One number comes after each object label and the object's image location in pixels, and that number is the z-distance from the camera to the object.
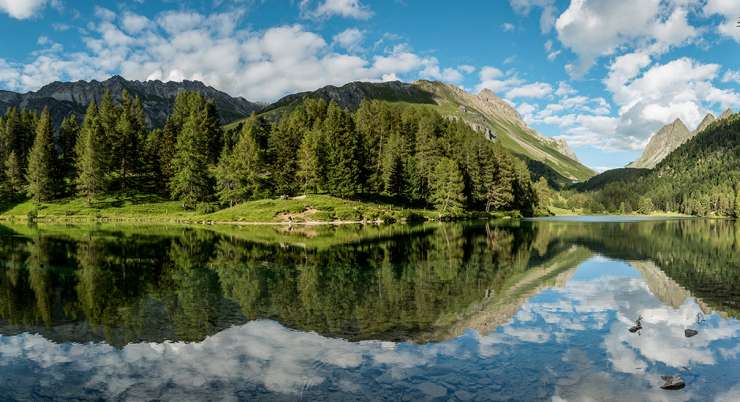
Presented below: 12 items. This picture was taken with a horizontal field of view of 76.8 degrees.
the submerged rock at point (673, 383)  13.74
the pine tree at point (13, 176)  114.31
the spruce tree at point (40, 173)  107.56
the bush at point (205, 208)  99.82
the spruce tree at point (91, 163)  103.94
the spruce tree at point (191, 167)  102.62
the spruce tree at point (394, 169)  115.25
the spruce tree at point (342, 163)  101.69
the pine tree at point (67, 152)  117.06
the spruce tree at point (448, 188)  110.43
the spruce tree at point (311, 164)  101.44
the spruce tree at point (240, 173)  100.69
